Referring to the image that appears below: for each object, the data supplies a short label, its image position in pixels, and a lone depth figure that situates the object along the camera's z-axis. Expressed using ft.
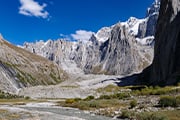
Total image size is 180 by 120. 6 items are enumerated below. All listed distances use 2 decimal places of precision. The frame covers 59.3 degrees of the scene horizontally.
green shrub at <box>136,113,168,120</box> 84.42
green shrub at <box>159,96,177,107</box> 112.16
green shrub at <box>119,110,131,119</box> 100.53
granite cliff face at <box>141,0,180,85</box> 312.43
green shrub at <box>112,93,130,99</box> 198.43
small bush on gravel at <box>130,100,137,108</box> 125.68
